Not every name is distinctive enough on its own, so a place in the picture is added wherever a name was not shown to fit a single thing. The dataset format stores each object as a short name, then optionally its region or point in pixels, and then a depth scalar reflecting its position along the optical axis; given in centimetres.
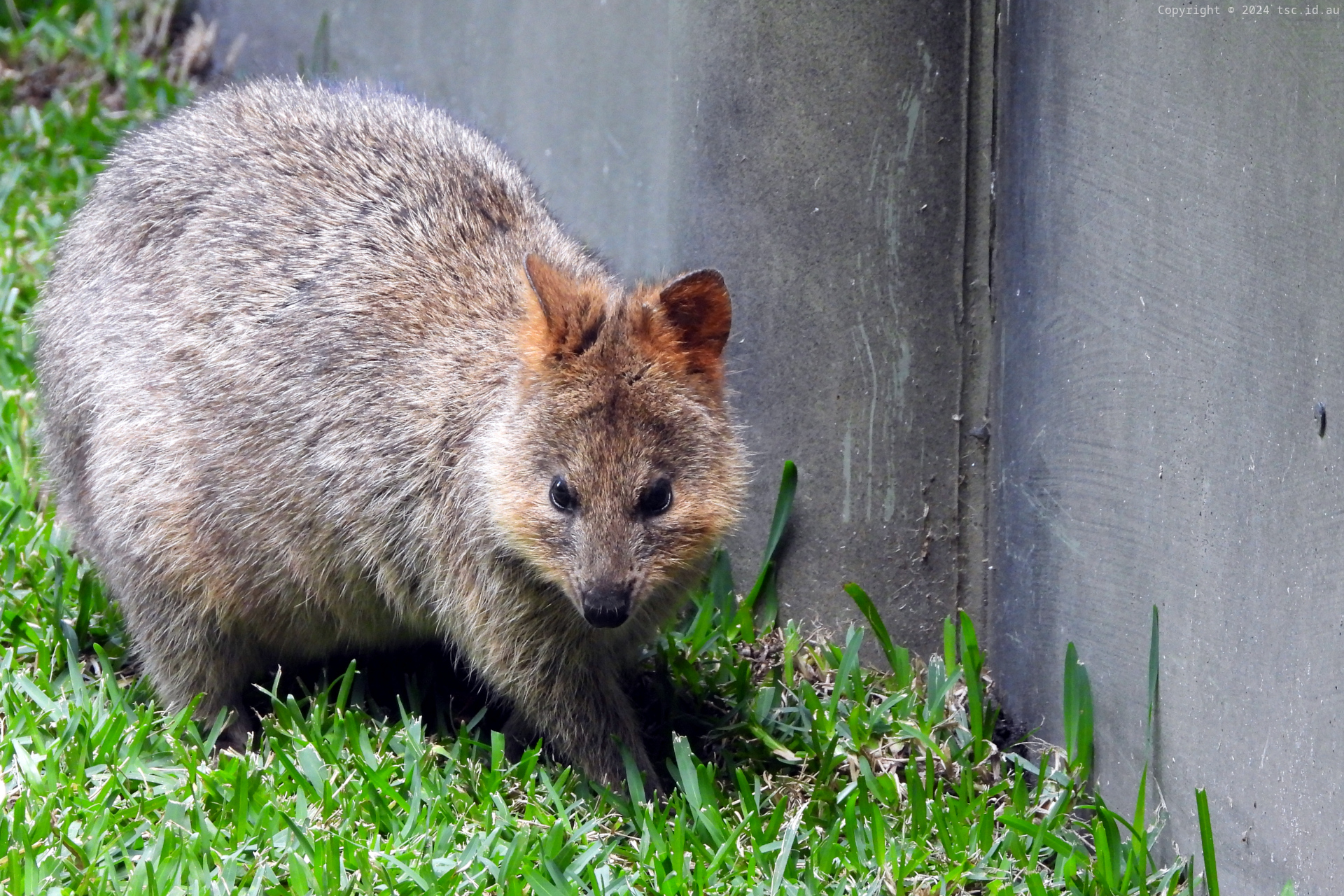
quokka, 777
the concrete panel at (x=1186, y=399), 583
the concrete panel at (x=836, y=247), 867
